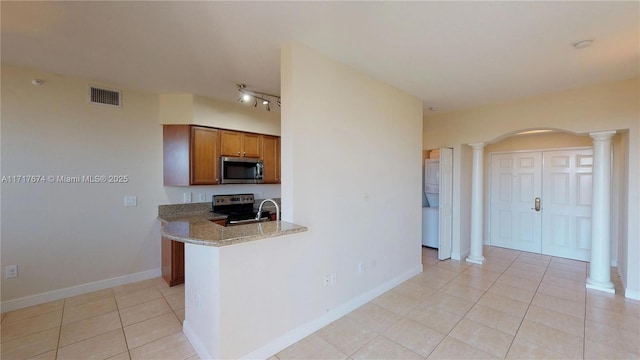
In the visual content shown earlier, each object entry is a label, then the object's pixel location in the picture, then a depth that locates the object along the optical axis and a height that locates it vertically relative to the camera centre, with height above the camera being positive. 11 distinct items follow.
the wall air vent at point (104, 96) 3.24 +1.02
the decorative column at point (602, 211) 3.32 -0.42
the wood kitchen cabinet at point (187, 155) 3.66 +0.32
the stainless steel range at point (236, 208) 3.67 -0.47
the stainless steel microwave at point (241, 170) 3.94 +0.12
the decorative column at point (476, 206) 4.45 -0.47
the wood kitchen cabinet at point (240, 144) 3.99 +0.53
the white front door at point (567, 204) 4.48 -0.44
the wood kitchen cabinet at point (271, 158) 4.46 +0.34
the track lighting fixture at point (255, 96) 3.11 +1.14
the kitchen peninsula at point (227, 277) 1.89 -0.76
